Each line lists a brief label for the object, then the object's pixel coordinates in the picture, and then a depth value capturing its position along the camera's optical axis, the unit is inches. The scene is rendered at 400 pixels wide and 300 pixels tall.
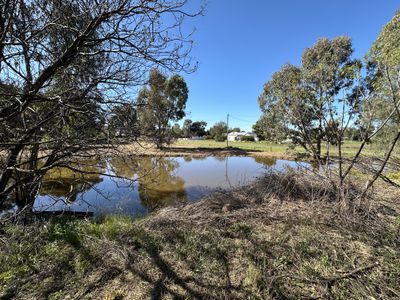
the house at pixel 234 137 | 2437.7
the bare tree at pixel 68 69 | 84.4
